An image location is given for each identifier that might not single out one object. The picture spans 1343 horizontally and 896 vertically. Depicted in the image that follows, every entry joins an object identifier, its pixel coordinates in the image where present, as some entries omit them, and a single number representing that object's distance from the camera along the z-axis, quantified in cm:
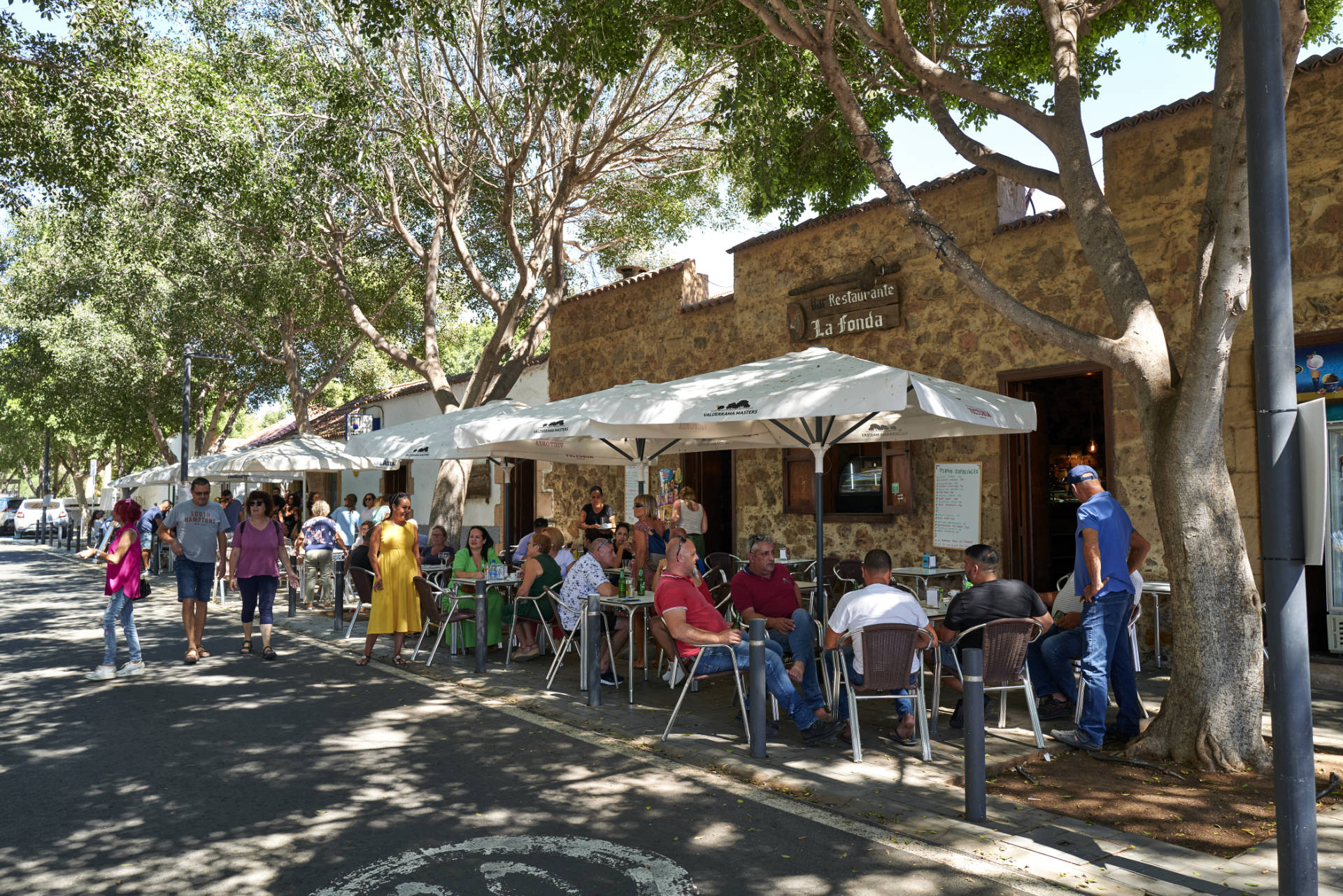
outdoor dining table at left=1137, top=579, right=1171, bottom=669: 830
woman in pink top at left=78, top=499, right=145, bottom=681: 851
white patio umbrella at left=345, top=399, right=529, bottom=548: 1088
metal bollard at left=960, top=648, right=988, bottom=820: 462
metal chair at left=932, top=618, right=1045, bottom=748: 586
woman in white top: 1224
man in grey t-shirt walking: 926
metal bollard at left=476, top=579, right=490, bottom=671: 838
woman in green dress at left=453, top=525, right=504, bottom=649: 953
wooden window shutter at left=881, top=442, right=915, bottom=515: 1088
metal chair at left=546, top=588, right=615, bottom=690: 809
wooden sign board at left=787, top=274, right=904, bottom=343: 1134
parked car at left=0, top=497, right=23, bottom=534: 4641
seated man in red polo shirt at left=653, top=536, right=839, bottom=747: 615
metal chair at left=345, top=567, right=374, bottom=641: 992
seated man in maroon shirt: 675
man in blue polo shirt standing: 595
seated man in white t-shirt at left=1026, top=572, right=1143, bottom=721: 656
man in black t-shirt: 601
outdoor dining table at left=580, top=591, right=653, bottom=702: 784
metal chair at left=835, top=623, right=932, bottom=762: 568
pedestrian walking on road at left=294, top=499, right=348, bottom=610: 1380
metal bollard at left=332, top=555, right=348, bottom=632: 1195
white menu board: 1027
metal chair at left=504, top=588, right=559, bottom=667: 887
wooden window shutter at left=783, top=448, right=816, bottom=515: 1212
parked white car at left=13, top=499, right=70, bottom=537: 4228
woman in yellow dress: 906
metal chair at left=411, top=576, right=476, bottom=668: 877
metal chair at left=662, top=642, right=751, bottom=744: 618
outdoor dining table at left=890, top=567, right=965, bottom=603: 931
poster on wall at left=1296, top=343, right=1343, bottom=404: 781
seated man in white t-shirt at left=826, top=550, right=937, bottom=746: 587
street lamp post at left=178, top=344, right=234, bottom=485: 1960
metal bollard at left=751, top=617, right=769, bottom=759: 573
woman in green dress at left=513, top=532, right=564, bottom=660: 875
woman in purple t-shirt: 975
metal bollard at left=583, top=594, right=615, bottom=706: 719
